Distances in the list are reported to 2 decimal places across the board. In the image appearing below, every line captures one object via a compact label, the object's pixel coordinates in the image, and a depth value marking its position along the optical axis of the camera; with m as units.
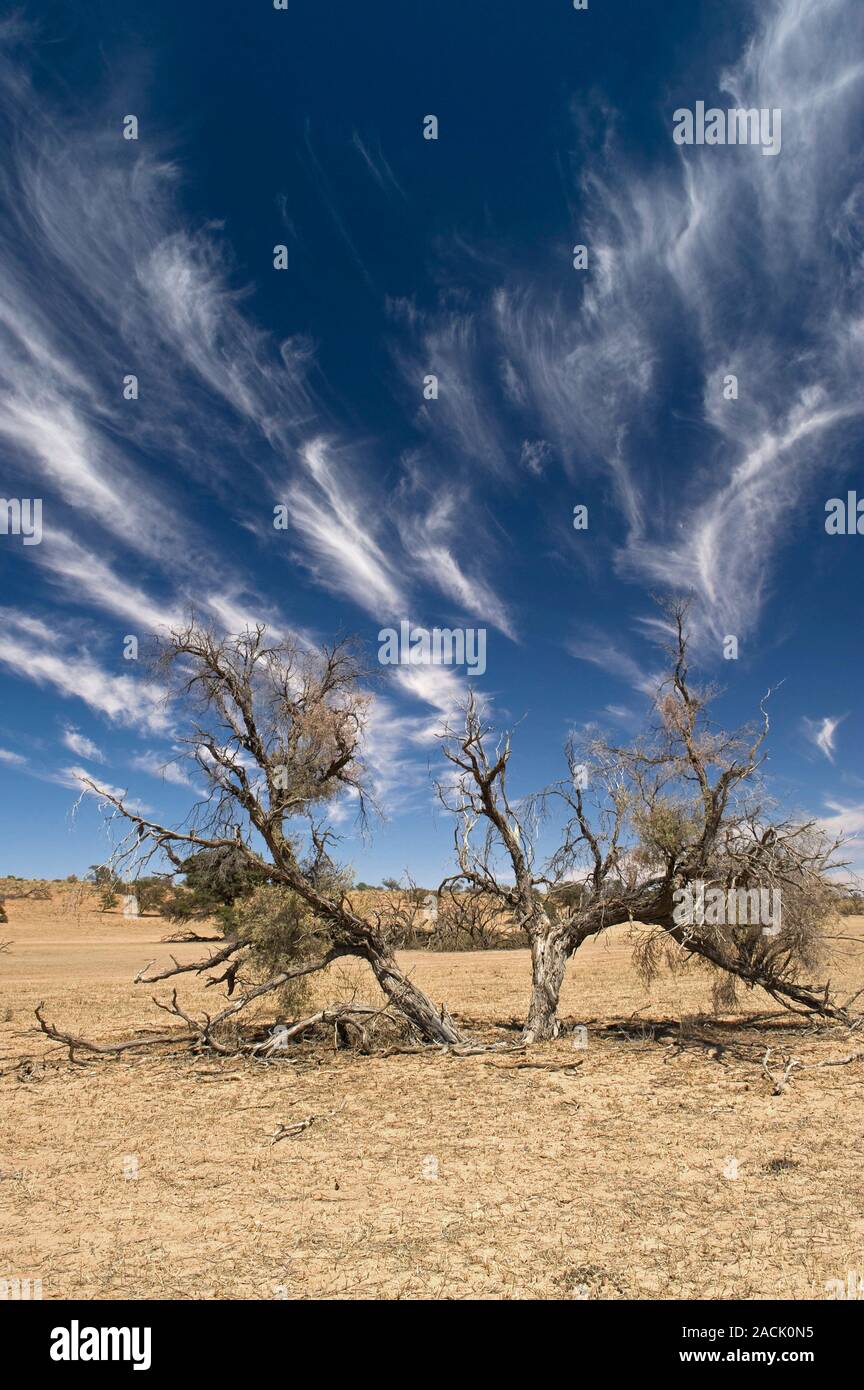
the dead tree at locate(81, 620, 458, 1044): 12.35
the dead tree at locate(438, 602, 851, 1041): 13.15
